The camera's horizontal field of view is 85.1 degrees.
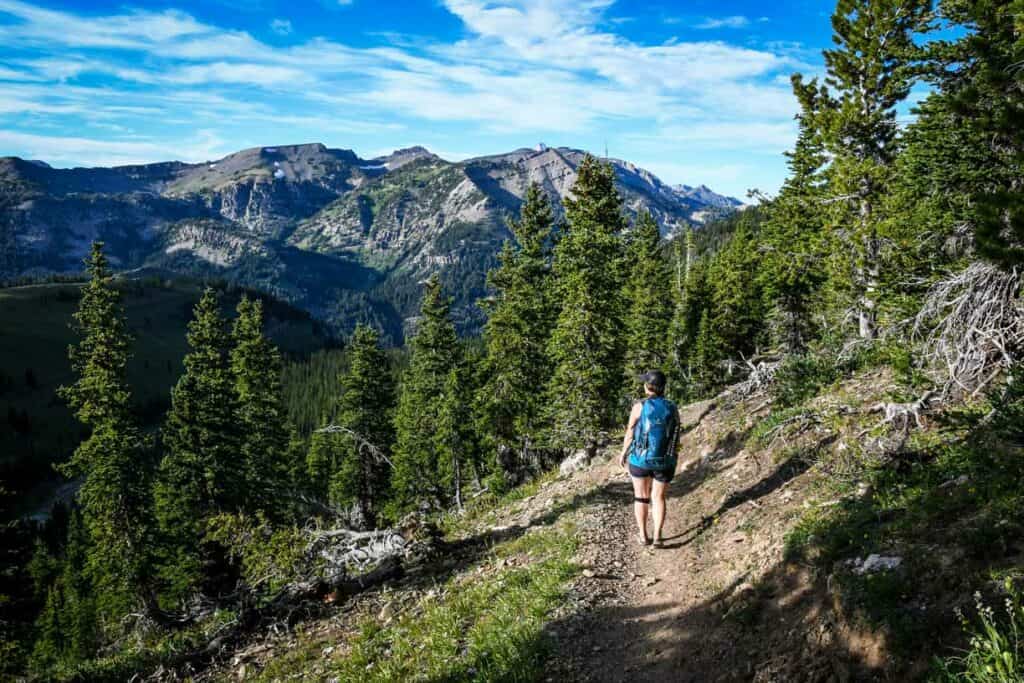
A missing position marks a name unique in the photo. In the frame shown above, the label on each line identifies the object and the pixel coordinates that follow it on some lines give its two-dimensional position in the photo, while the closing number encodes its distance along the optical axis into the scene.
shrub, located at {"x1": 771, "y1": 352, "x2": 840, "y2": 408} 14.15
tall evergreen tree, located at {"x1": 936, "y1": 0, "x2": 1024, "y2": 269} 6.58
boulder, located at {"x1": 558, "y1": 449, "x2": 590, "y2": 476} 18.88
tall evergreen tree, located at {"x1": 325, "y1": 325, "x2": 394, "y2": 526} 39.09
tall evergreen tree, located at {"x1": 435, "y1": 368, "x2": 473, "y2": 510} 32.94
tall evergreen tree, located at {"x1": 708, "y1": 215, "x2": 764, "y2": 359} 45.09
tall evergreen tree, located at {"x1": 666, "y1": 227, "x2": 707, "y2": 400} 46.75
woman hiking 8.53
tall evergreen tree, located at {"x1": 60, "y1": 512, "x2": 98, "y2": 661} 48.08
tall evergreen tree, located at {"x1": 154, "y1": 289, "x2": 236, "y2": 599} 31.81
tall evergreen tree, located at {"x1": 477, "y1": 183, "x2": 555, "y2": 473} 27.92
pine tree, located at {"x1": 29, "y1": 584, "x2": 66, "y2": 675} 48.66
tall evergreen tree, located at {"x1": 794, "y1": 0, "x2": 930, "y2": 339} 21.61
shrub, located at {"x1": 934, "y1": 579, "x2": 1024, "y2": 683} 3.36
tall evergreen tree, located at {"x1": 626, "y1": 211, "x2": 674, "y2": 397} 41.41
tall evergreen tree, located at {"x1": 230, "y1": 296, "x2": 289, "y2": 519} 35.41
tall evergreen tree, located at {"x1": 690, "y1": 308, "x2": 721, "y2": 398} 45.31
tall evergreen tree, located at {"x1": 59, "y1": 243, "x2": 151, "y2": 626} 27.28
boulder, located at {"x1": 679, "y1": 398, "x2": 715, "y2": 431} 18.55
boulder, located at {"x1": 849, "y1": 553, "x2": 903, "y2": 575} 5.17
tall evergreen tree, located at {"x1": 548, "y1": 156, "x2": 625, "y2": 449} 22.52
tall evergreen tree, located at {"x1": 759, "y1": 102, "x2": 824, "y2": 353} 30.98
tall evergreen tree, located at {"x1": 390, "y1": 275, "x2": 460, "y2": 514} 33.72
